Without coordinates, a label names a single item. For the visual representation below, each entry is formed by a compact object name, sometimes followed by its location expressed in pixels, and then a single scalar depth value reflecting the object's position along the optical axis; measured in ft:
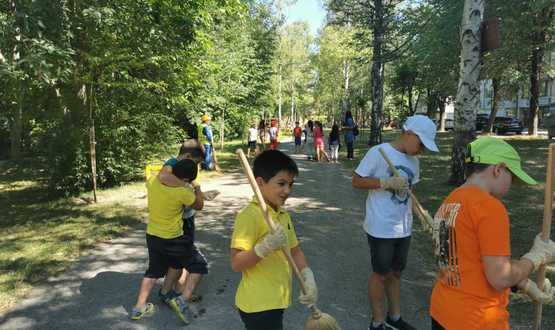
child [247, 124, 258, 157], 61.93
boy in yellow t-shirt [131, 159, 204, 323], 13.07
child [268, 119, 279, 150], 62.80
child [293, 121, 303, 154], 72.38
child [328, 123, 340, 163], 53.90
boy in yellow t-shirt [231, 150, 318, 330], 7.58
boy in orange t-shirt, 6.42
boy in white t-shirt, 11.20
